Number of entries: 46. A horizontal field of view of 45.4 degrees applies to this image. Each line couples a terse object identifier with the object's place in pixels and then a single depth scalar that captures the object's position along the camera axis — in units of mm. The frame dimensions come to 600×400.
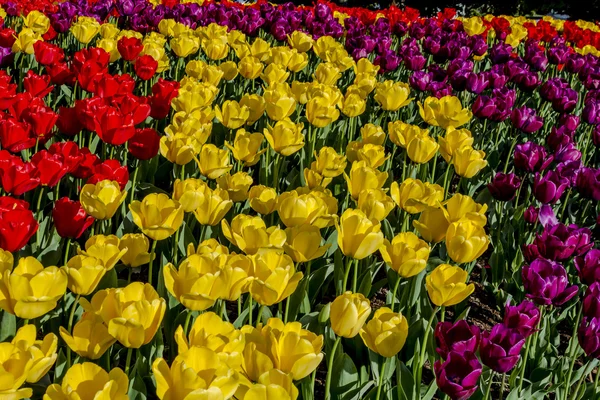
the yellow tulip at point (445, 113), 3162
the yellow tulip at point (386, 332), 1517
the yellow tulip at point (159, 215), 1851
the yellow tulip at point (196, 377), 1153
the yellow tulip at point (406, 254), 1797
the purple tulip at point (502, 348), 1552
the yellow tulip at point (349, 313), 1504
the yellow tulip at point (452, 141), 2770
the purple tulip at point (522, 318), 1632
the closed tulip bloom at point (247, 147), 2625
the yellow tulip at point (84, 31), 4375
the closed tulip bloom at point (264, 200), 2154
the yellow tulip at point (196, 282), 1476
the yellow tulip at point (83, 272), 1569
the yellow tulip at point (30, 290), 1431
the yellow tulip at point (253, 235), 1785
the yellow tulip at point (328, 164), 2459
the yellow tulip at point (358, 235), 1831
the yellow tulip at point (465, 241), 1878
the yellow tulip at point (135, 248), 1802
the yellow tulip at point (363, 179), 2297
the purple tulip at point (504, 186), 2621
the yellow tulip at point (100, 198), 1985
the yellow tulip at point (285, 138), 2629
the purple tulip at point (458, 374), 1411
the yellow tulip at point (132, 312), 1364
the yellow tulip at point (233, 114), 2974
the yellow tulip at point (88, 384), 1186
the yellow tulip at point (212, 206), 2021
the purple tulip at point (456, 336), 1491
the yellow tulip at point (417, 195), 2225
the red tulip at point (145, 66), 3564
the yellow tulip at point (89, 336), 1409
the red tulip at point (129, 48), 3822
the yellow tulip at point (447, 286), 1689
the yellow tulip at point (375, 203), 2057
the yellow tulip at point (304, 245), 1792
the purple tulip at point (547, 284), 1848
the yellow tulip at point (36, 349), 1265
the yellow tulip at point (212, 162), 2375
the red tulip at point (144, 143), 2561
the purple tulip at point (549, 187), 2598
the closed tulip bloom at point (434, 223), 2084
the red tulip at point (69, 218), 1961
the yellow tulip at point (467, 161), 2633
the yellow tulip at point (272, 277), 1551
